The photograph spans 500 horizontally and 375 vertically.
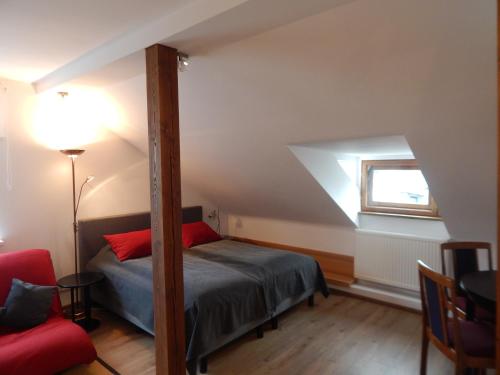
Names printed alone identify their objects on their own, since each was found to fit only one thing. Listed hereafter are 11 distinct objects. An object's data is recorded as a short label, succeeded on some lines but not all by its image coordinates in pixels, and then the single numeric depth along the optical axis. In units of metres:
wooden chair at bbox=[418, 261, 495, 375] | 1.81
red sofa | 2.07
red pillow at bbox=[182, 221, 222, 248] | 4.19
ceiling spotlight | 2.06
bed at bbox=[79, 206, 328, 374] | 2.51
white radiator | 3.34
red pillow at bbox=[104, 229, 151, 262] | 3.48
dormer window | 3.60
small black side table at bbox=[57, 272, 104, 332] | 3.07
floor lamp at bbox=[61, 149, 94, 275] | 3.16
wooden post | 1.88
